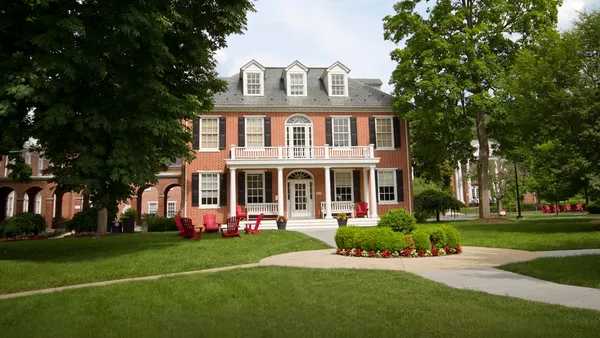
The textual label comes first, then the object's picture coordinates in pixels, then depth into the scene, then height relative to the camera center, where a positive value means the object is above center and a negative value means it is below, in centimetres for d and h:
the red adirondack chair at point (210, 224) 1809 -70
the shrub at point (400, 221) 1147 -49
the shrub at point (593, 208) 3252 -74
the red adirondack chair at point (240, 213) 2331 -34
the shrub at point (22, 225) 2228 -69
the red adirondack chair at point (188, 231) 1628 -88
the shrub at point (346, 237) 1140 -89
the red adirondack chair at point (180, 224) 1663 -61
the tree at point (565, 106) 1580 +363
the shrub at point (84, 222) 2358 -62
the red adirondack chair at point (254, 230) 1852 -105
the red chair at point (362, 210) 2458 -34
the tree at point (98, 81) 986 +331
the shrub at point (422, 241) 1085 -99
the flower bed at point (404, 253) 1069 -128
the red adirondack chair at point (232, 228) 1658 -84
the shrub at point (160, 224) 2442 -89
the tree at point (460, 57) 2238 +807
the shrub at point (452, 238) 1114 -96
